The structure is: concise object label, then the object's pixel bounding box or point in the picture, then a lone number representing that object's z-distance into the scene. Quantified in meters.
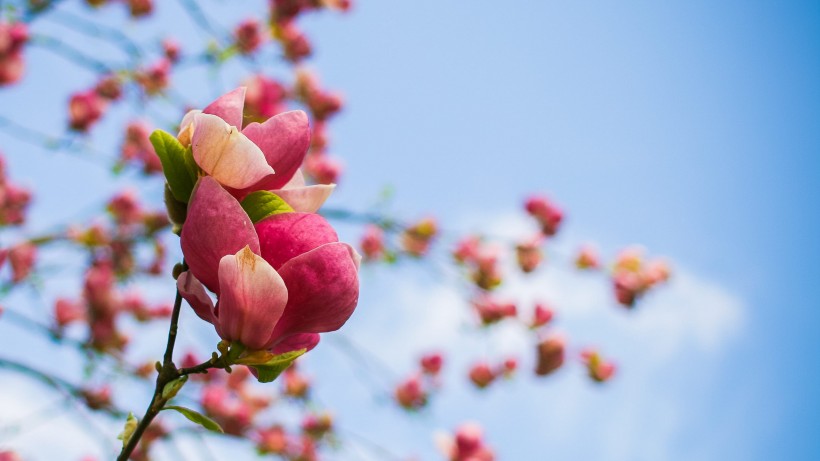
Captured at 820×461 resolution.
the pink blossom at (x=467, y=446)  1.99
